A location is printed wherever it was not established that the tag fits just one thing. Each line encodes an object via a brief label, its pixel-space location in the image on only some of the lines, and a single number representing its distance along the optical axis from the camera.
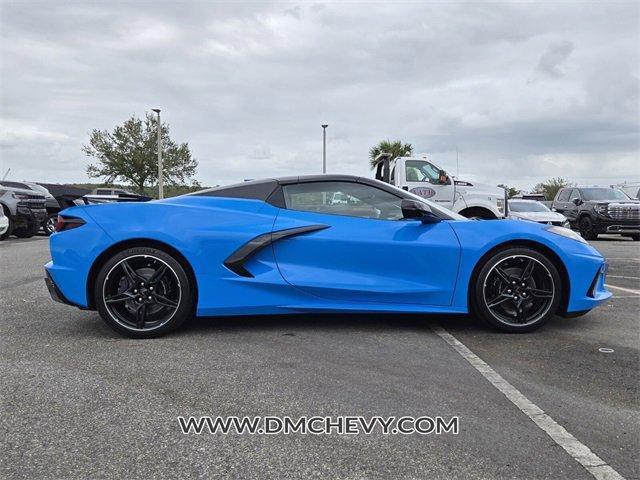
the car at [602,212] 14.69
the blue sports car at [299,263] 3.73
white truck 10.83
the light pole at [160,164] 25.09
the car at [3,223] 12.51
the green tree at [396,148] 29.09
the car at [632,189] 23.66
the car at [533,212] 12.69
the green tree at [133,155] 33.94
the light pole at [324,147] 30.52
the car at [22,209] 13.45
